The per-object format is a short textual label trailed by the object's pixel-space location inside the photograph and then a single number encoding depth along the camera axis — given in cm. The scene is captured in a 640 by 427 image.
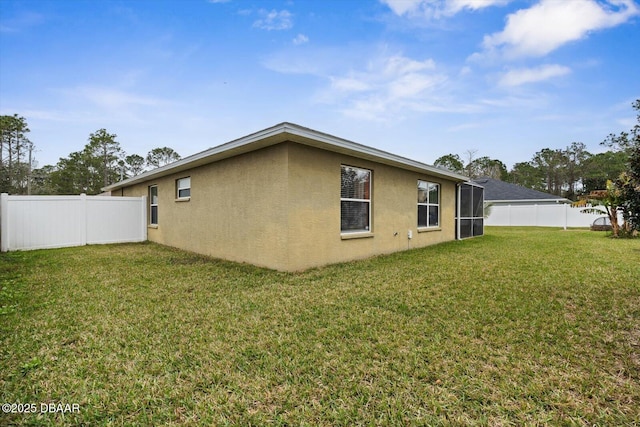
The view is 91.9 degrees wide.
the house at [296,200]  626
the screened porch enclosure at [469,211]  1275
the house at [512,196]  2430
